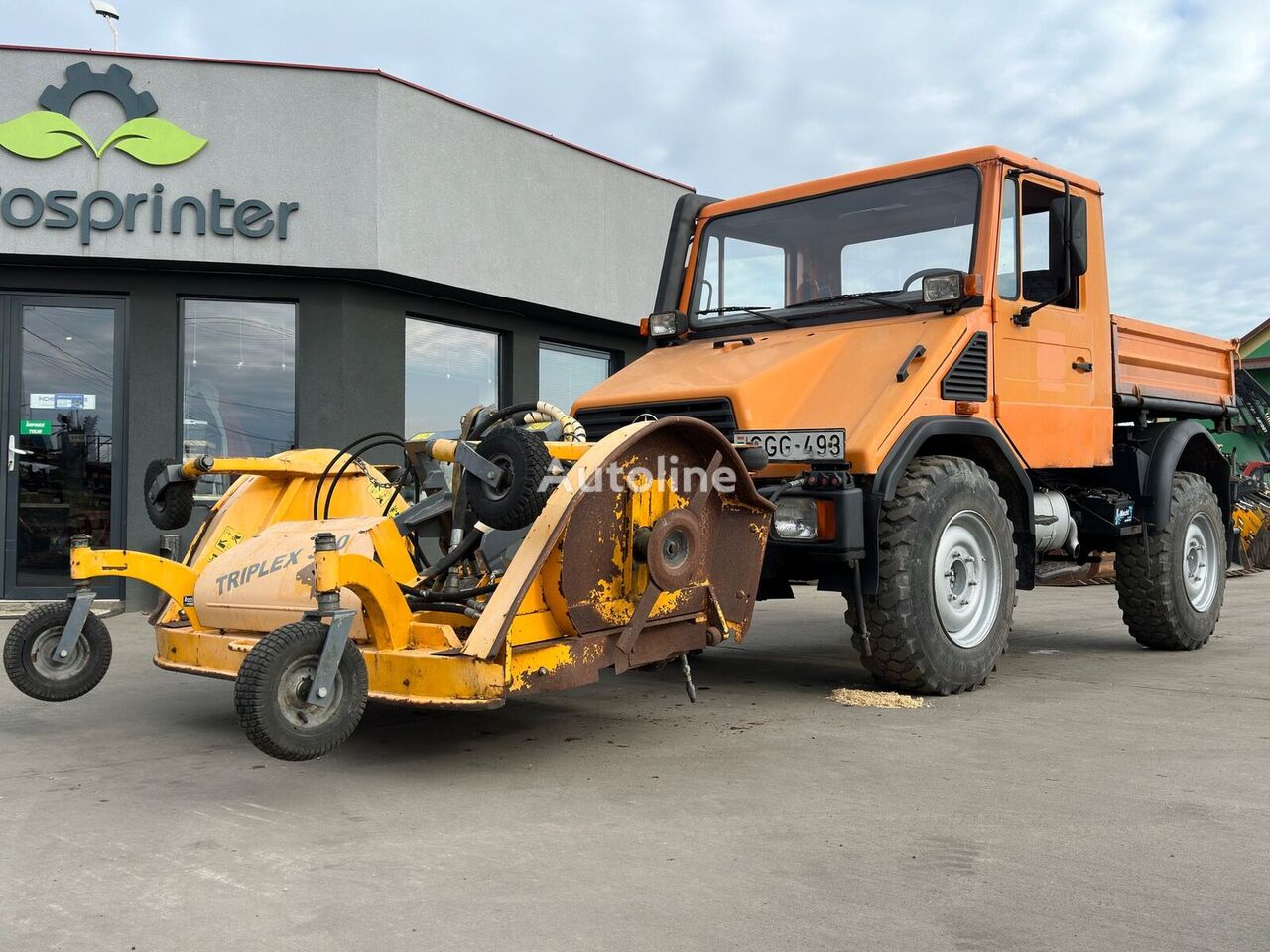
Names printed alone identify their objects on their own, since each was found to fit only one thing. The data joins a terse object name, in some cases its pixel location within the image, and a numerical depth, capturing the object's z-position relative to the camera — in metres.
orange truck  5.59
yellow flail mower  3.79
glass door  10.68
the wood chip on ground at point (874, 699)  5.71
